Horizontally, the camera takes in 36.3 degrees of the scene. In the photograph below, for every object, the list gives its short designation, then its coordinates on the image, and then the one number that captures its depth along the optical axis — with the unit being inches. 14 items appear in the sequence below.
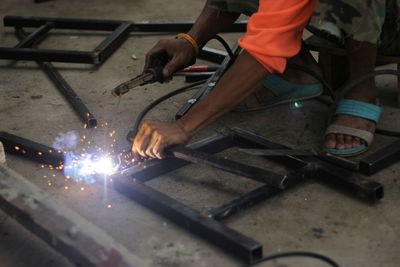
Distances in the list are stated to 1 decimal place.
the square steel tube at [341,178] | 73.6
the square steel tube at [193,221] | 63.4
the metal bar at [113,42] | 123.6
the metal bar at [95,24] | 140.3
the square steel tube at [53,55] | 120.8
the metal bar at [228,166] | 72.6
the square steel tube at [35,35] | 130.4
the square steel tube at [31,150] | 85.2
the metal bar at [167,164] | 80.4
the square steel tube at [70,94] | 98.5
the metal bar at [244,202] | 69.9
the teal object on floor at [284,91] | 96.0
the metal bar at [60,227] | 54.5
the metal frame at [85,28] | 121.3
